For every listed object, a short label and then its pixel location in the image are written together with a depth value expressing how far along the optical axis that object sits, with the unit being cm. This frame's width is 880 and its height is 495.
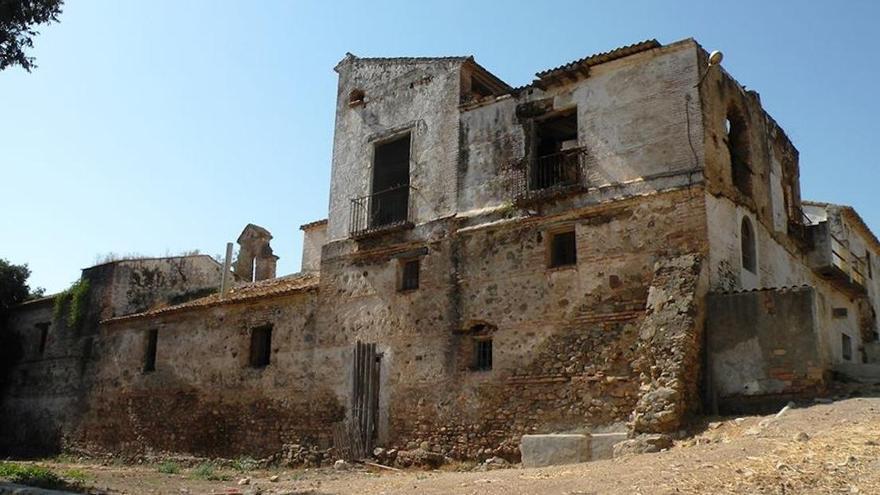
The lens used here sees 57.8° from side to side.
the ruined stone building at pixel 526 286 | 1408
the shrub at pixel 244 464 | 1926
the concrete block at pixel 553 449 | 1380
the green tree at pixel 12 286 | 3022
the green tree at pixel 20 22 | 1357
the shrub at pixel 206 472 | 1738
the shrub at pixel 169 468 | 1912
